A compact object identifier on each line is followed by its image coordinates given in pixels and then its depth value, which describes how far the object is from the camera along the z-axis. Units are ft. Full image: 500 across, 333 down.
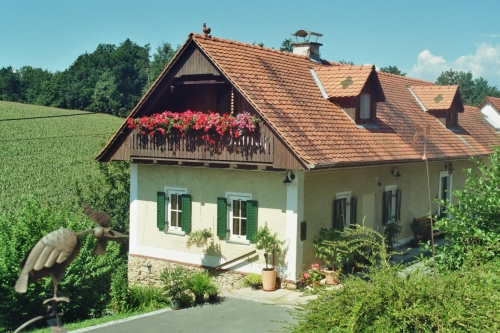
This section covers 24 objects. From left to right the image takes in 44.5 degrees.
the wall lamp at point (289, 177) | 48.70
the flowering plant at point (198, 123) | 48.80
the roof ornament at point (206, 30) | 54.24
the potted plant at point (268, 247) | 48.83
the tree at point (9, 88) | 262.98
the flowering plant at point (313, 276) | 48.32
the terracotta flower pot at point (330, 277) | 48.17
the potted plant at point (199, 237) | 54.75
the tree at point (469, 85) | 332.72
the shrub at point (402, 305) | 19.26
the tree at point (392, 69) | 250.16
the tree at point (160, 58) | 227.24
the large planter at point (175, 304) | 44.42
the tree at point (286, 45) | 189.81
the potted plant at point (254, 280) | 49.67
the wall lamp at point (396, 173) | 62.21
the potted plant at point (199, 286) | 46.06
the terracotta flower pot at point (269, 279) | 48.75
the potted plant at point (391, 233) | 58.85
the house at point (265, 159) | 49.26
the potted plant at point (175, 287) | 44.54
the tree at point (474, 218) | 30.14
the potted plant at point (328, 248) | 48.57
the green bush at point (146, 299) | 46.80
